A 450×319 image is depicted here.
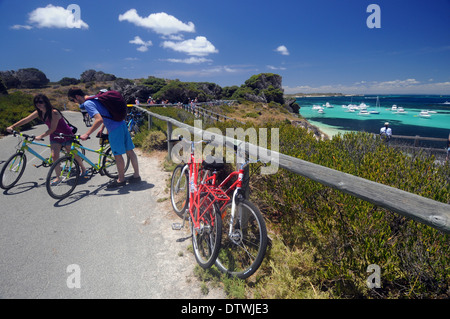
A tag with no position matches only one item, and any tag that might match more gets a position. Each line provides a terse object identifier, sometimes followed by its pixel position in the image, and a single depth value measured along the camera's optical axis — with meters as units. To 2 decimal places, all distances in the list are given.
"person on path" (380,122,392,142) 14.14
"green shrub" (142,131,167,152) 8.39
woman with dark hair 4.52
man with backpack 4.42
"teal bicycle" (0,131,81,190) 4.67
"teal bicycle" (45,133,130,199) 4.36
